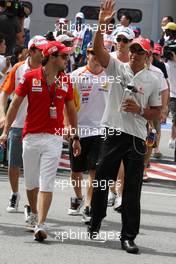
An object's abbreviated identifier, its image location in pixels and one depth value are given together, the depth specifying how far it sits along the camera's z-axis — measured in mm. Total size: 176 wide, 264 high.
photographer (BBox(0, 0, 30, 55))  17703
